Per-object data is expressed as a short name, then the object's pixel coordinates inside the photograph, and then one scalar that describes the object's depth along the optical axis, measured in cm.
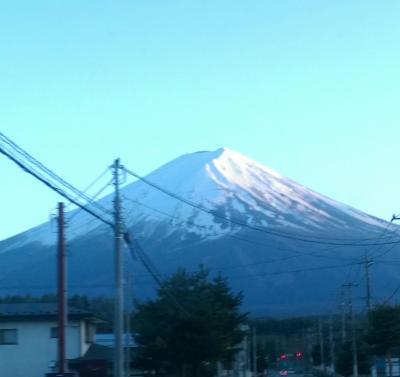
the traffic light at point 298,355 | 14609
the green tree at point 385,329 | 6106
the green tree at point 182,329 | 5097
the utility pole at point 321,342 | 11744
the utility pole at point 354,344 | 7639
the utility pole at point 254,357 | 10288
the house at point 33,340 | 5200
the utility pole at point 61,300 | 3189
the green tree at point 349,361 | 8600
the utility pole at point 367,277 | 6875
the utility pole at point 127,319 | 4771
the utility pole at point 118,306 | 3403
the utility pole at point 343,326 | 9494
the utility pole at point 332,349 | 10389
